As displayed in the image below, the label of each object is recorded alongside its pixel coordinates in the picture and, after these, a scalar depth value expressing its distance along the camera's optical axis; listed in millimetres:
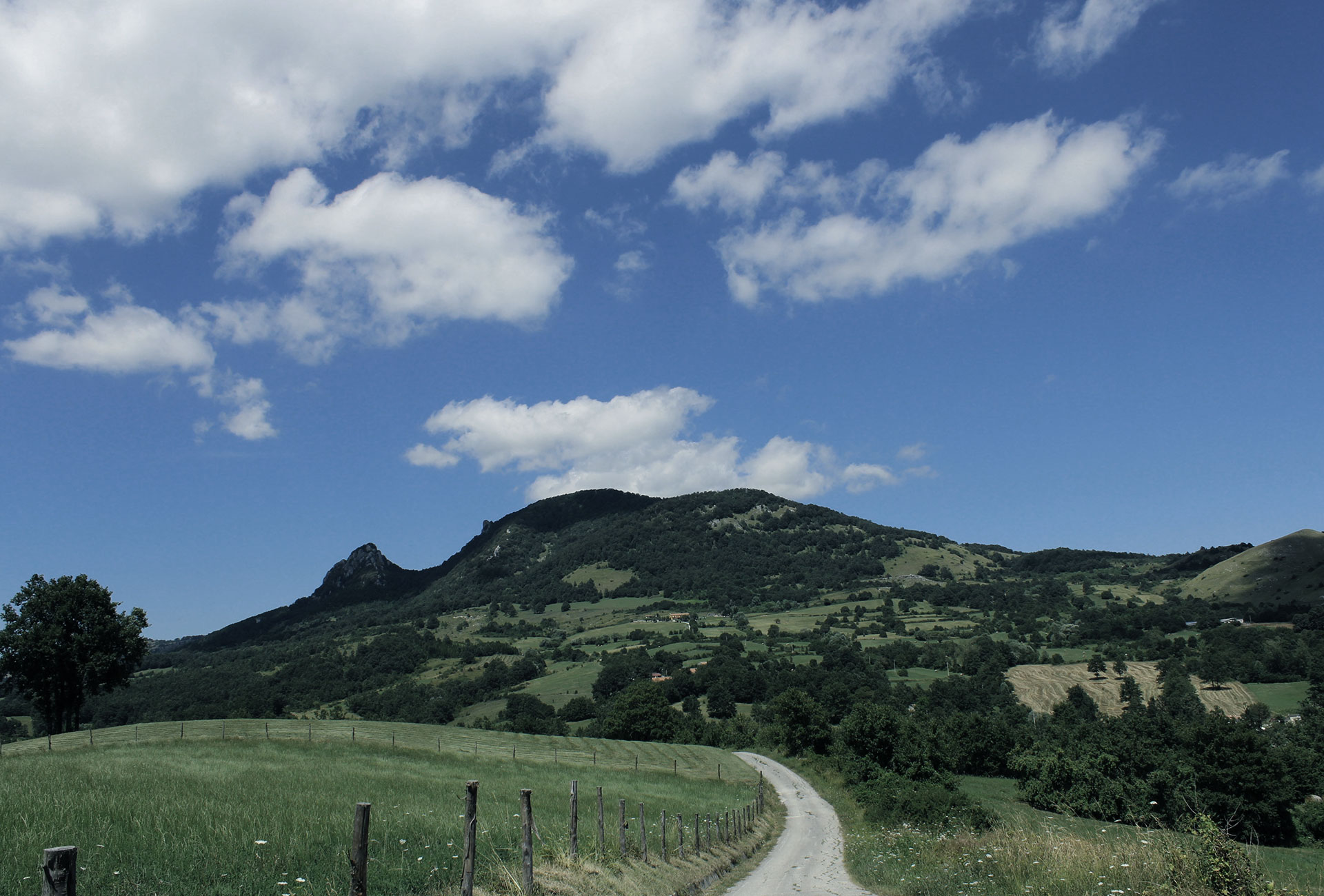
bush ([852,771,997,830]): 35875
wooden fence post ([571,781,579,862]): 13398
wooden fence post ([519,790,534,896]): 11016
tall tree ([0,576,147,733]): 54750
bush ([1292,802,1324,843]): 69125
